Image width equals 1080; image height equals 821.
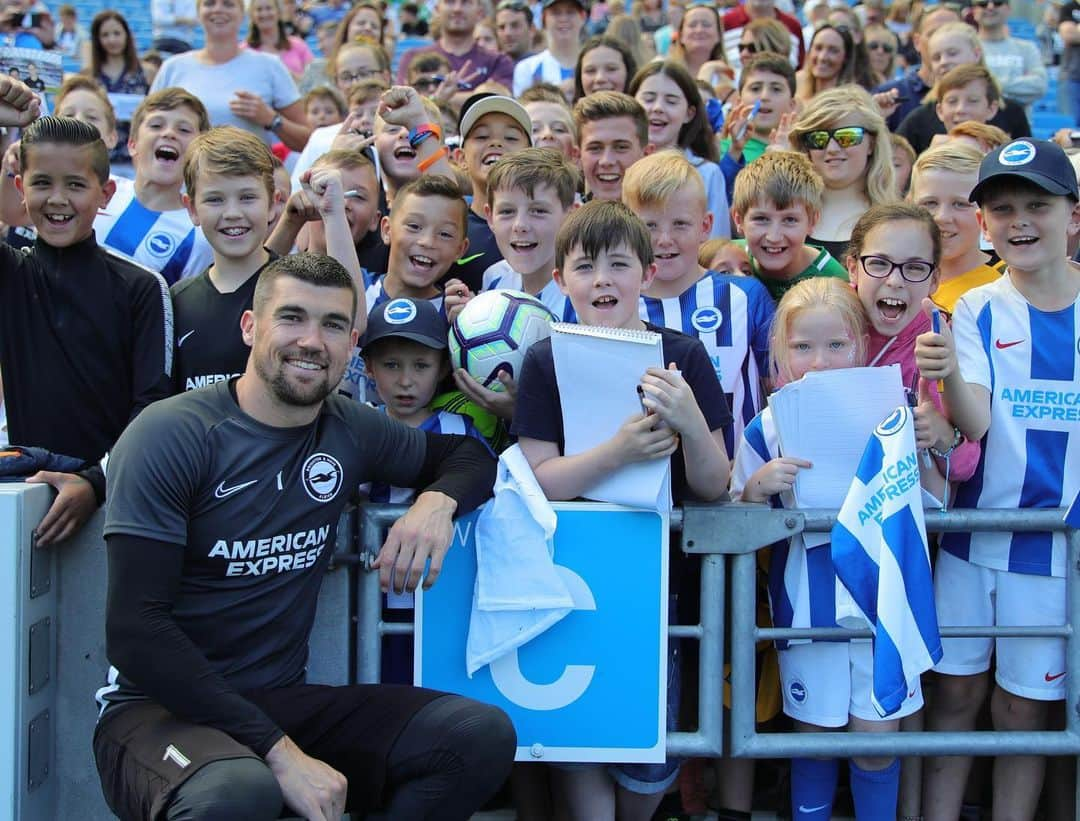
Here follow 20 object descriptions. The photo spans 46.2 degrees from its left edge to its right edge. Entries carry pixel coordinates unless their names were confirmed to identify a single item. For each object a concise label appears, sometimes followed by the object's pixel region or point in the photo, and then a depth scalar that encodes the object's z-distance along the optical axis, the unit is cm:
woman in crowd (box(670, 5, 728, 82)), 898
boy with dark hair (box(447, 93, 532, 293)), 562
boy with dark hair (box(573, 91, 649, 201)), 576
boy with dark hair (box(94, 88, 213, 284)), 527
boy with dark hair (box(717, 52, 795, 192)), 704
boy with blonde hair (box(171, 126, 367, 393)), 424
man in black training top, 325
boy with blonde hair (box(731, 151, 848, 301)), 485
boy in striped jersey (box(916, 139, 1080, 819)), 391
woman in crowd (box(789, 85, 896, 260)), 559
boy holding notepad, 362
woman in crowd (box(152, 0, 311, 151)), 766
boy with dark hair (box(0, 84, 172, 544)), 416
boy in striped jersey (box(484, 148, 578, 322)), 462
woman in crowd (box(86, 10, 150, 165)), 923
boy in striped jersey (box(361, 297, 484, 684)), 419
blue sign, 371
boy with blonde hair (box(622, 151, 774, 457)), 450
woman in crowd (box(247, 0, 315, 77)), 1038
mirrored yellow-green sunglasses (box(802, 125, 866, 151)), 558
